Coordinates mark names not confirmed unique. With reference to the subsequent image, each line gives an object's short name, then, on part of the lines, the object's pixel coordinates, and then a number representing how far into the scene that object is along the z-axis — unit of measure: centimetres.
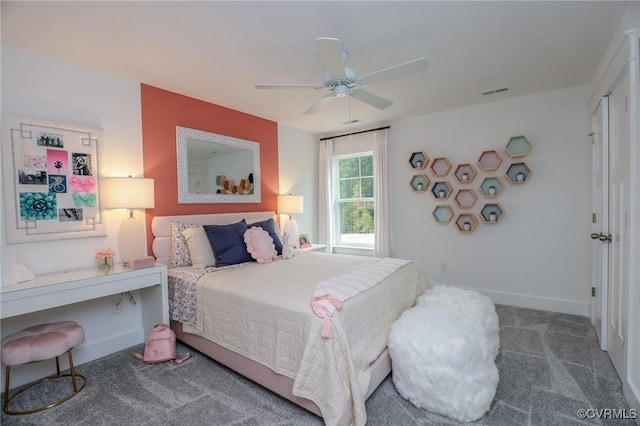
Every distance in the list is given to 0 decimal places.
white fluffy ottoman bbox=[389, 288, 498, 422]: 177
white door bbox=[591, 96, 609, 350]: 254
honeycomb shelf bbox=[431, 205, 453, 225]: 408
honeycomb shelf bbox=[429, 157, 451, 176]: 405
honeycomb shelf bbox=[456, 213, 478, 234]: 388
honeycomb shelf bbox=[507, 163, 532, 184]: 353
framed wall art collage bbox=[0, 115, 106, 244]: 222
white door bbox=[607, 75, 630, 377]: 207
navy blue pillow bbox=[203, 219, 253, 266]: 293
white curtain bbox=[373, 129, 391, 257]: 450
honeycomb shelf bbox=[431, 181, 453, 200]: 405
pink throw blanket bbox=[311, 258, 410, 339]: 177
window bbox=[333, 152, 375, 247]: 488
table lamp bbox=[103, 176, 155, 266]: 258
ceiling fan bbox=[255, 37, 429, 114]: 180
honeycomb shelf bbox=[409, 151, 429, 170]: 420
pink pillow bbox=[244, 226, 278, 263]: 308
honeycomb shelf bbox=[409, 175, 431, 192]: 423
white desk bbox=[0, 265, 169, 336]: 192
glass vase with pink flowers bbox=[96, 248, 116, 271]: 252
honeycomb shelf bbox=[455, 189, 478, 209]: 388
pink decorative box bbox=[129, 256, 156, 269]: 252
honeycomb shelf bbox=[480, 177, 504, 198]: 370
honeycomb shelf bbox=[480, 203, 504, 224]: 369
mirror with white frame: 332
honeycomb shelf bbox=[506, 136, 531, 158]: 351
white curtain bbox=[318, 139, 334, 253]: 508
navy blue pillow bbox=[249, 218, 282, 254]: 340
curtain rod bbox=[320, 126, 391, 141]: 456
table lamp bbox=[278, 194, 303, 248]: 430
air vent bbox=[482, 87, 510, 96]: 328
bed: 170
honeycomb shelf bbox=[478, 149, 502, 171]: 369
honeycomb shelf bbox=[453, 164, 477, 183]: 386
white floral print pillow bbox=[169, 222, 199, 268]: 296
